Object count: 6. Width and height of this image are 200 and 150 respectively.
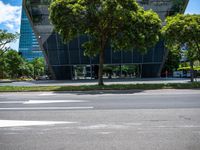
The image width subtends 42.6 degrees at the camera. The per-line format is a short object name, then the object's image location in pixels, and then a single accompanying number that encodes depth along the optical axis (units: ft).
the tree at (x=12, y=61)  183.47
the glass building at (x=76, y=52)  128.77
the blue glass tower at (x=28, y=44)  431.47
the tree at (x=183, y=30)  67.97
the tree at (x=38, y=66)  272.31
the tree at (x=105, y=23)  65.62
